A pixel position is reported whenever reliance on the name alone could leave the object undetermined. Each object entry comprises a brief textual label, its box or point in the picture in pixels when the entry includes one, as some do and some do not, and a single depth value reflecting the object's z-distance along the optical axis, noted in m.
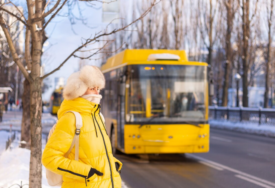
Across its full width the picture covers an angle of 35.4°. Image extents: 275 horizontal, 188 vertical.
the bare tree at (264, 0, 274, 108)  32.06
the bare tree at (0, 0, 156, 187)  5.60
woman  3.10
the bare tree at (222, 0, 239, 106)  31.57
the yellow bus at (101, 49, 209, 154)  11.71
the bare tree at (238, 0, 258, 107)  29.38
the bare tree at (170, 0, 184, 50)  37.40
